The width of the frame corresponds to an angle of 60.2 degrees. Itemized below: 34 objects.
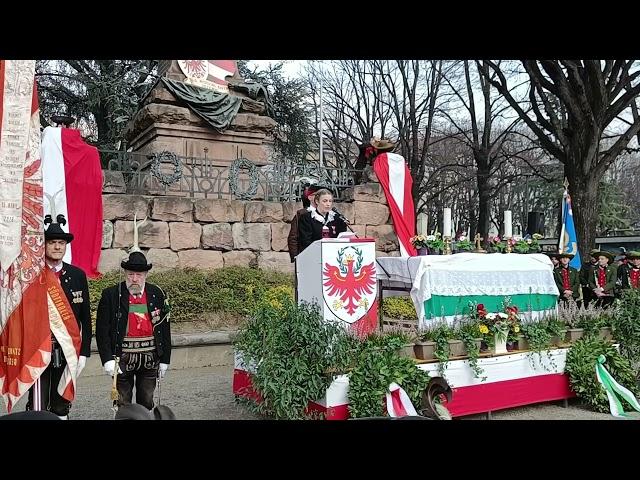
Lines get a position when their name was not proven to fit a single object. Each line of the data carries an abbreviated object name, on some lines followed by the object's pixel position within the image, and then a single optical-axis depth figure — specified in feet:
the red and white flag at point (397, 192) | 38.68
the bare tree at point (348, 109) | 84.02
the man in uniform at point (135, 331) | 14.65
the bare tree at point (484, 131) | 74.49
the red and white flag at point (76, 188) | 26.73
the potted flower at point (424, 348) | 17.26
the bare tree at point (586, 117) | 40.29
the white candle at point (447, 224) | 23.77
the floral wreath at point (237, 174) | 34.58
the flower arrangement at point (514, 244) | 24.77
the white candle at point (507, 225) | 25.64
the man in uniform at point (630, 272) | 33.83
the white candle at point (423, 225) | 29.63
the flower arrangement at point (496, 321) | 18.85
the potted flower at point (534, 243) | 25.69
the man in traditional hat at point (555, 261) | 32.10
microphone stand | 23.22
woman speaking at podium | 20.24
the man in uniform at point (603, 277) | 32.65
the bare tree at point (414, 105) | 77.77
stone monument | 35.53
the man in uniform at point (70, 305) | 13.70
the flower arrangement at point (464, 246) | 24.75
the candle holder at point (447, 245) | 24.11
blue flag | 41.86
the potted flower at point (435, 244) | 24.13
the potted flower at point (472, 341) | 17.66
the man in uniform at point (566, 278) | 31.45
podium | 16.39
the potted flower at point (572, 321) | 20.56
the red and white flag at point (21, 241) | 11.54
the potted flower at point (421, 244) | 24.37
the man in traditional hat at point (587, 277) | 33.76
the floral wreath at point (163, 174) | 32.48
